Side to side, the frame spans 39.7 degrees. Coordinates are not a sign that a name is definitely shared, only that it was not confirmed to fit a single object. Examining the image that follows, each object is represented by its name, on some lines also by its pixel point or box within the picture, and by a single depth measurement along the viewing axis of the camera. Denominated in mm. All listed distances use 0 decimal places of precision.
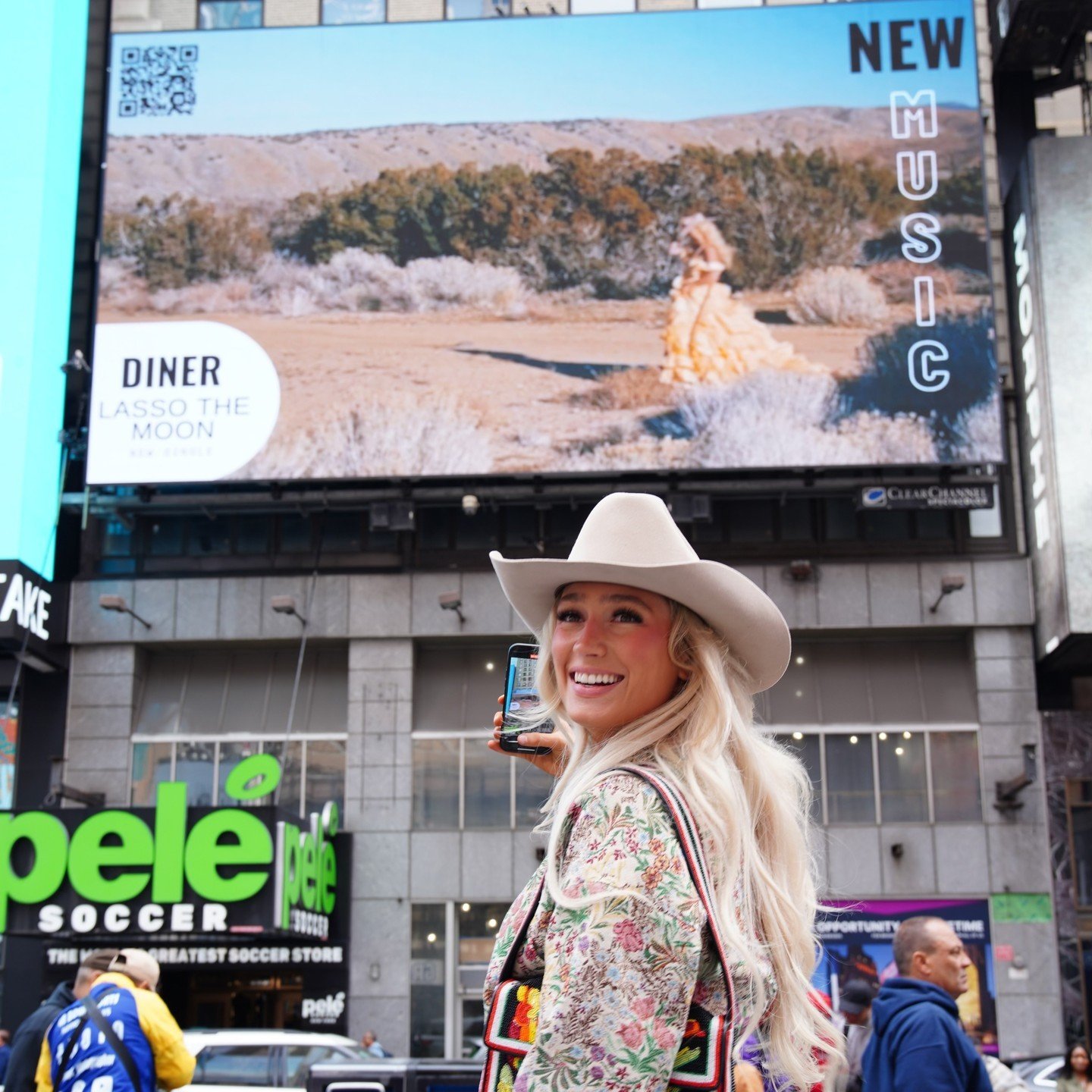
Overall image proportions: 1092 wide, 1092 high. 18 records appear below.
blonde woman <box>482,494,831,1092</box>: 2225
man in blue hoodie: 5035
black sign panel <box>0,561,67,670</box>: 25062
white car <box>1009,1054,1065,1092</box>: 17406
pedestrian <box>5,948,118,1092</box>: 7969
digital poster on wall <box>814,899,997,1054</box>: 24312
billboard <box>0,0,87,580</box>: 26578
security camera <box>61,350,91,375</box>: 26891
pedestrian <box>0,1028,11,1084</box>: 18656
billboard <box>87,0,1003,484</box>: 25984
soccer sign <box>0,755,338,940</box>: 22531
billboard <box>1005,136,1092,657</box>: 24750
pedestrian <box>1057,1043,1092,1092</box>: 15367
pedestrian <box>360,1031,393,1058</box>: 20984
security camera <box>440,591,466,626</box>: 25922
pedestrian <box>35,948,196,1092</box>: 6727
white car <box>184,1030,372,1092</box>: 16219
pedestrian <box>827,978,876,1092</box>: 6316
